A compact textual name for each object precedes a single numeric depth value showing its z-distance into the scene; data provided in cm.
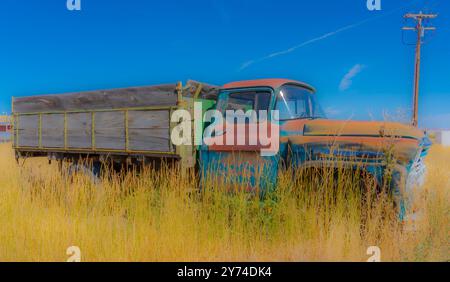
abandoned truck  382
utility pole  1438
